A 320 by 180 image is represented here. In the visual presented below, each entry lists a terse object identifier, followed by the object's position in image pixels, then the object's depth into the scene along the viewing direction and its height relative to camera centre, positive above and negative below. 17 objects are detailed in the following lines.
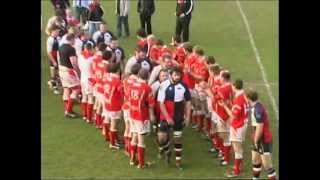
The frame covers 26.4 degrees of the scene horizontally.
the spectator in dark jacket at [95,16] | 20.42 +2.27
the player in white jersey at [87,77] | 15.81 +0.34
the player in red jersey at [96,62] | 15.31 +0.66
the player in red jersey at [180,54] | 16.11 +0.88
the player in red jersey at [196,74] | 15.06 +0.39
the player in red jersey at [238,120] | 13.02 -0.55
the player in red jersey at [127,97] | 13.46 -0.11
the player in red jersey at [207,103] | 14.77 -0.26
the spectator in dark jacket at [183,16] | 21.34 +2.39
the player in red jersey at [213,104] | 14.14 -0.27
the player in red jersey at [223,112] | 13.74 -0.42
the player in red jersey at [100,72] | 14.85 +0.43
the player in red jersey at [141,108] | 13.31 -0.33
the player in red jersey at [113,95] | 14.11 -0.08
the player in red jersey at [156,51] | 15.98 +0.96
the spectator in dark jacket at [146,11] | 22.28 +2.64
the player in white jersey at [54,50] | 17.62 +1.07
